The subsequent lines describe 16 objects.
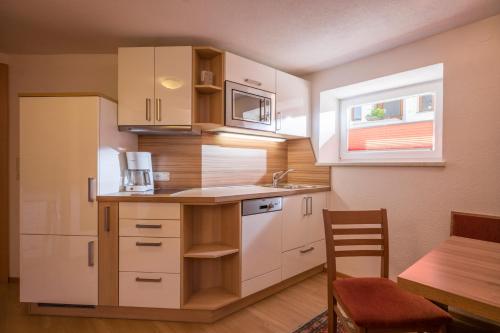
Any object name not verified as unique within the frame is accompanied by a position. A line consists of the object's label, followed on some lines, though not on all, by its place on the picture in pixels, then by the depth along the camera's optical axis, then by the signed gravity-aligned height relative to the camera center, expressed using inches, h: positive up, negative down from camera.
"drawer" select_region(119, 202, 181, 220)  71.4 -13.2
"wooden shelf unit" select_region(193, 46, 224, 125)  82.3 +24.9
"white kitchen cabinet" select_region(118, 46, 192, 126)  80.3 +25.5
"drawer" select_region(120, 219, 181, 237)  71.3 -18.2
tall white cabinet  72.2 -7.6
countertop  71.1 -9.2
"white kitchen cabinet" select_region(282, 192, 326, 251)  91.4 -21.0
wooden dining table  28.0 -14.9
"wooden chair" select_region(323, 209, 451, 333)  43.2 -25.9
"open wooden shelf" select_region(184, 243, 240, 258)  72.3 -25.9
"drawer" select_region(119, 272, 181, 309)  70.9 -35.6
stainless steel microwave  84.0 +20.2
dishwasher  78.4 -25.9
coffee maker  82.7 -3.2
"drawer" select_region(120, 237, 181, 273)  71.1 -25.6
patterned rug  68.8 -45.2
